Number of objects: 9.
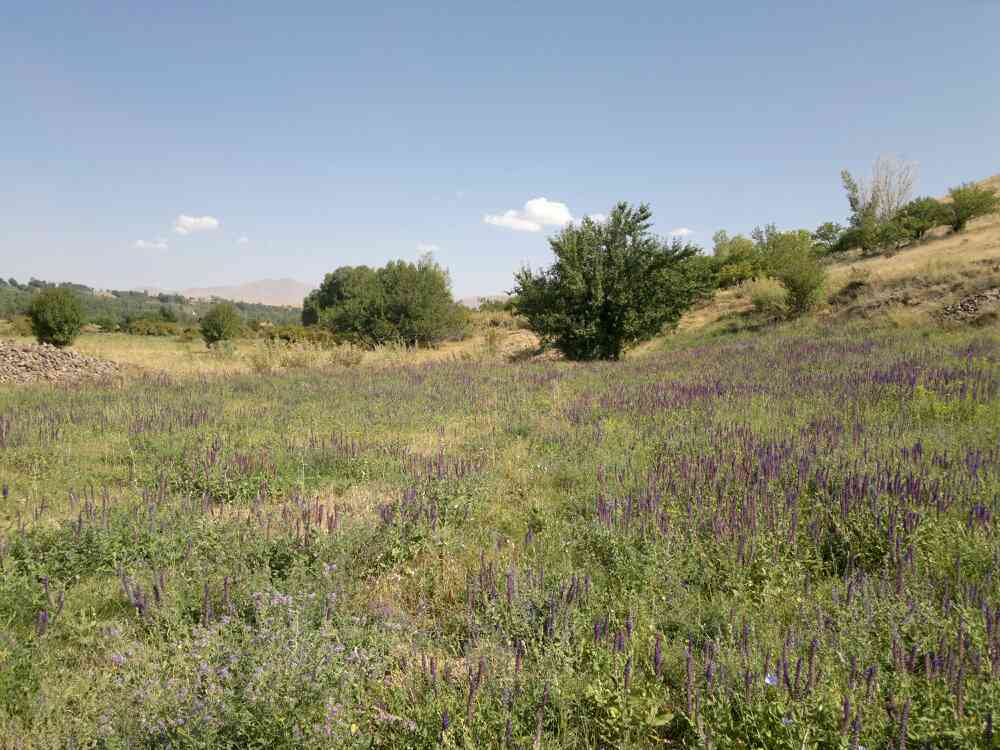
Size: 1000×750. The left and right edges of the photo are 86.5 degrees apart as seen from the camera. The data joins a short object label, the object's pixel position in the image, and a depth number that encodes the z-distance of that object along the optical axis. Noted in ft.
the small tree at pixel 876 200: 163.28
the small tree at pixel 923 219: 120.78
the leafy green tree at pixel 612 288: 61.87
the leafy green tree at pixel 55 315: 94.27
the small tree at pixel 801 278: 72.69
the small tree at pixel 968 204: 113.70
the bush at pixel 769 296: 77.77
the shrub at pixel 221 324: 131.34
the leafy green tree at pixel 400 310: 110.73
